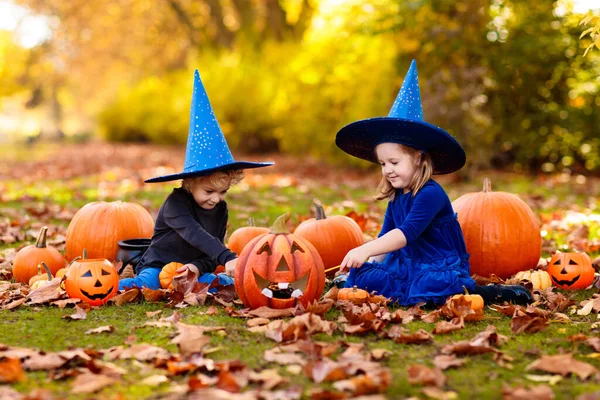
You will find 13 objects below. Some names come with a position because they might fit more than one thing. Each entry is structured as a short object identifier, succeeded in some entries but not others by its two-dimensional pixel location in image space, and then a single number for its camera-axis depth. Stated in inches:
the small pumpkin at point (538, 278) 186.1
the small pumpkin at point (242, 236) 211.0
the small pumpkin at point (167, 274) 181.9
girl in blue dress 167.9
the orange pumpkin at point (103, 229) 213.9
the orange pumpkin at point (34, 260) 193.3
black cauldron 205.3
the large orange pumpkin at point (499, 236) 198.8
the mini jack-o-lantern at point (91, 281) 167.2
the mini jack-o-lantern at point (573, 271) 186.5
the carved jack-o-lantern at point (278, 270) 159.9
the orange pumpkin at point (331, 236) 206.1
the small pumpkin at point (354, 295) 165.3
